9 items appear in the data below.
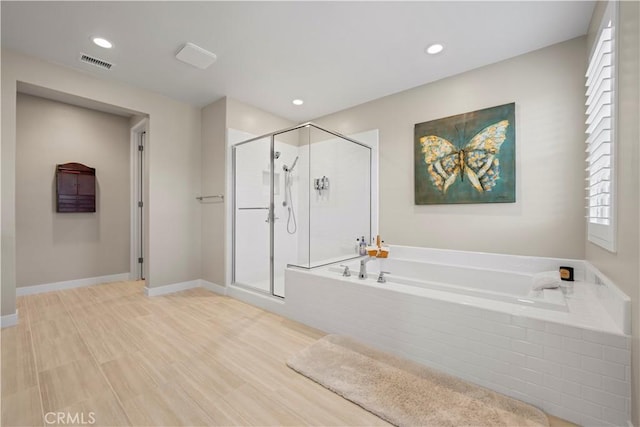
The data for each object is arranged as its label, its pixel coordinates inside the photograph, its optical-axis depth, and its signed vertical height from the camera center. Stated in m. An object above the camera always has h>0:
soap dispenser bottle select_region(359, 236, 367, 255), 3.19 -0.46
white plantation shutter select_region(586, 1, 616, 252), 1.44 +0.48
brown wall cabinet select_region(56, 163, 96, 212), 3.39 +0.31
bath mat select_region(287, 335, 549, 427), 1.29 -1.03
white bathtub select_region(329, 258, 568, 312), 1.74 -0.63
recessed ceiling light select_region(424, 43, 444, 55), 2.28 +1.46
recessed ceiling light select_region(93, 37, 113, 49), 2.21 +1.47
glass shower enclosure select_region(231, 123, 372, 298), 2.98 +0.12
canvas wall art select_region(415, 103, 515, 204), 2.44 +0.55
